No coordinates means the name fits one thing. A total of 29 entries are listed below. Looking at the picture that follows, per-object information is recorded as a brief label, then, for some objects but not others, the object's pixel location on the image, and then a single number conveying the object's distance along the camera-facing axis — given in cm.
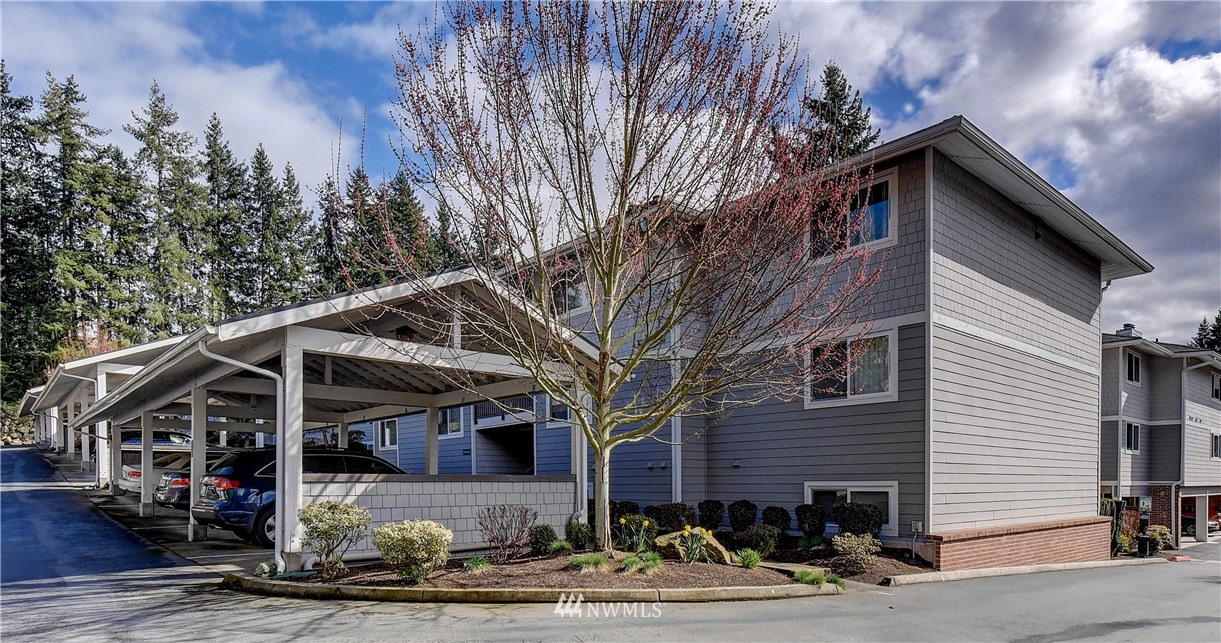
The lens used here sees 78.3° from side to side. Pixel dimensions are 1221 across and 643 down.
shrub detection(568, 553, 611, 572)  920
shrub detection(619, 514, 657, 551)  1090
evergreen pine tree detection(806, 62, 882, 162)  2716
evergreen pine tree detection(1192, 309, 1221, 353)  6372
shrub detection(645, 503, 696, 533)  1389
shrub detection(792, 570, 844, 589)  952
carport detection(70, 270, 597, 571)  917
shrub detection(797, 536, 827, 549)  1232
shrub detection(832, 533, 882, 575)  1096
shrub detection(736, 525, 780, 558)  1206
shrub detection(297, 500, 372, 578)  881
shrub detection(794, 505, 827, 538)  1246
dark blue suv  1169
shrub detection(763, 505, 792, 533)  1306
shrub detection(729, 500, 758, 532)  1357
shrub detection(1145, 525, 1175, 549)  1995
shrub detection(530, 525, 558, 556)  1045
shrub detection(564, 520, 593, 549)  1104
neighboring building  2409
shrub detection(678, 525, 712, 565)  1019
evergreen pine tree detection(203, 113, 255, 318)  4347
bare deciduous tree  959
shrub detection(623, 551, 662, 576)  917
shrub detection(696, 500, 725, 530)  1408
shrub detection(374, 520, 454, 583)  859
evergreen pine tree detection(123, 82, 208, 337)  3962
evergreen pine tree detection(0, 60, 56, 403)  3797
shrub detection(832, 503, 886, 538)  1174
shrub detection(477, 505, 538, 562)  1005
